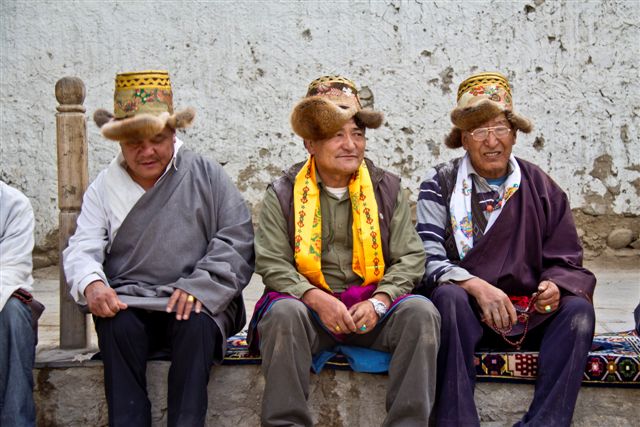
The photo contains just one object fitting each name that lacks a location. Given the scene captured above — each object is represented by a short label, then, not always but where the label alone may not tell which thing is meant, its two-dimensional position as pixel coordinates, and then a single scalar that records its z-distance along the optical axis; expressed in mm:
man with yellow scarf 3609
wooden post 4305
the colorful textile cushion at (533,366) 3828
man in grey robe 3740
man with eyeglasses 3688
